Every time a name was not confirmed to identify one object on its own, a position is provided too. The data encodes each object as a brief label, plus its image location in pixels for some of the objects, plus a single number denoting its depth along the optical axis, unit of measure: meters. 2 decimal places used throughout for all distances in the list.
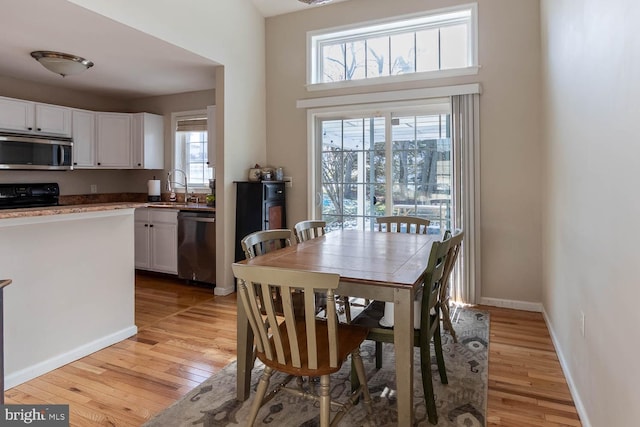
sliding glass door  4.22
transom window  4.10
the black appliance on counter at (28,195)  4.49
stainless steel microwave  4.29
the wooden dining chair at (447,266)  2.33
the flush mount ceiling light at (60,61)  3.78
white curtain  3.92
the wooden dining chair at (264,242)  2.37
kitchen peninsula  2.40
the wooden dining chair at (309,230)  3.04
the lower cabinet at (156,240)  4.91
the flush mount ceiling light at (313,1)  2.39
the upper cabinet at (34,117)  4.33
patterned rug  2.04
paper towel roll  5.66
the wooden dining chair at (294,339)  1.56
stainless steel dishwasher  4.56
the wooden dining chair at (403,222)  3.60
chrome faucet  5.69
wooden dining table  1.77
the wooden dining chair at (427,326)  1.93
